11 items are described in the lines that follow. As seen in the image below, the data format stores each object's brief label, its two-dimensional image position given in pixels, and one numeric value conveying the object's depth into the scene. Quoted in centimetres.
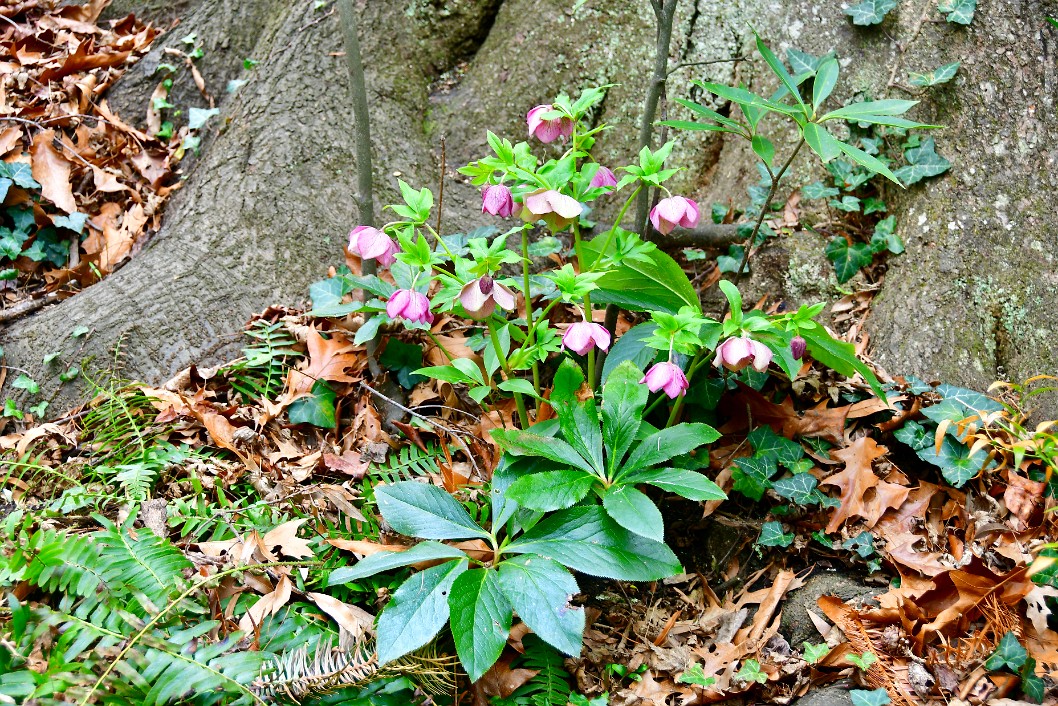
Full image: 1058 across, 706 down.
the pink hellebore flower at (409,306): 196
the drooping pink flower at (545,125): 206
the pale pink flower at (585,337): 193
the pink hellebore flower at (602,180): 212
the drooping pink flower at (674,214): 203
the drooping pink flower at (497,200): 199
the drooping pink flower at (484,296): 196
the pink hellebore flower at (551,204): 190
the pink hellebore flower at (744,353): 184
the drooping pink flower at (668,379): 183
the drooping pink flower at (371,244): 201
